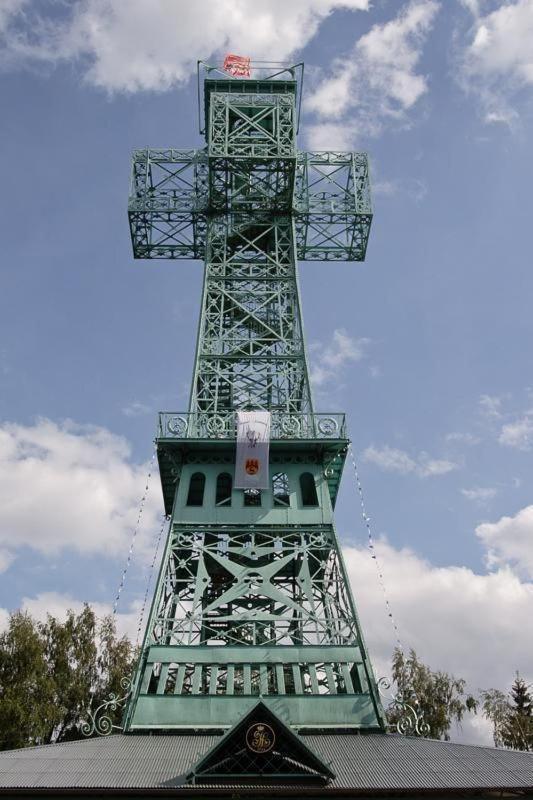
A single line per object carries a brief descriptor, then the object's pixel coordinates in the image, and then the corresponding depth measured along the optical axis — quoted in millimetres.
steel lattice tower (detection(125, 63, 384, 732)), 24422
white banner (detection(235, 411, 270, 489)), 29453
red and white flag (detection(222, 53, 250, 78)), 43250
